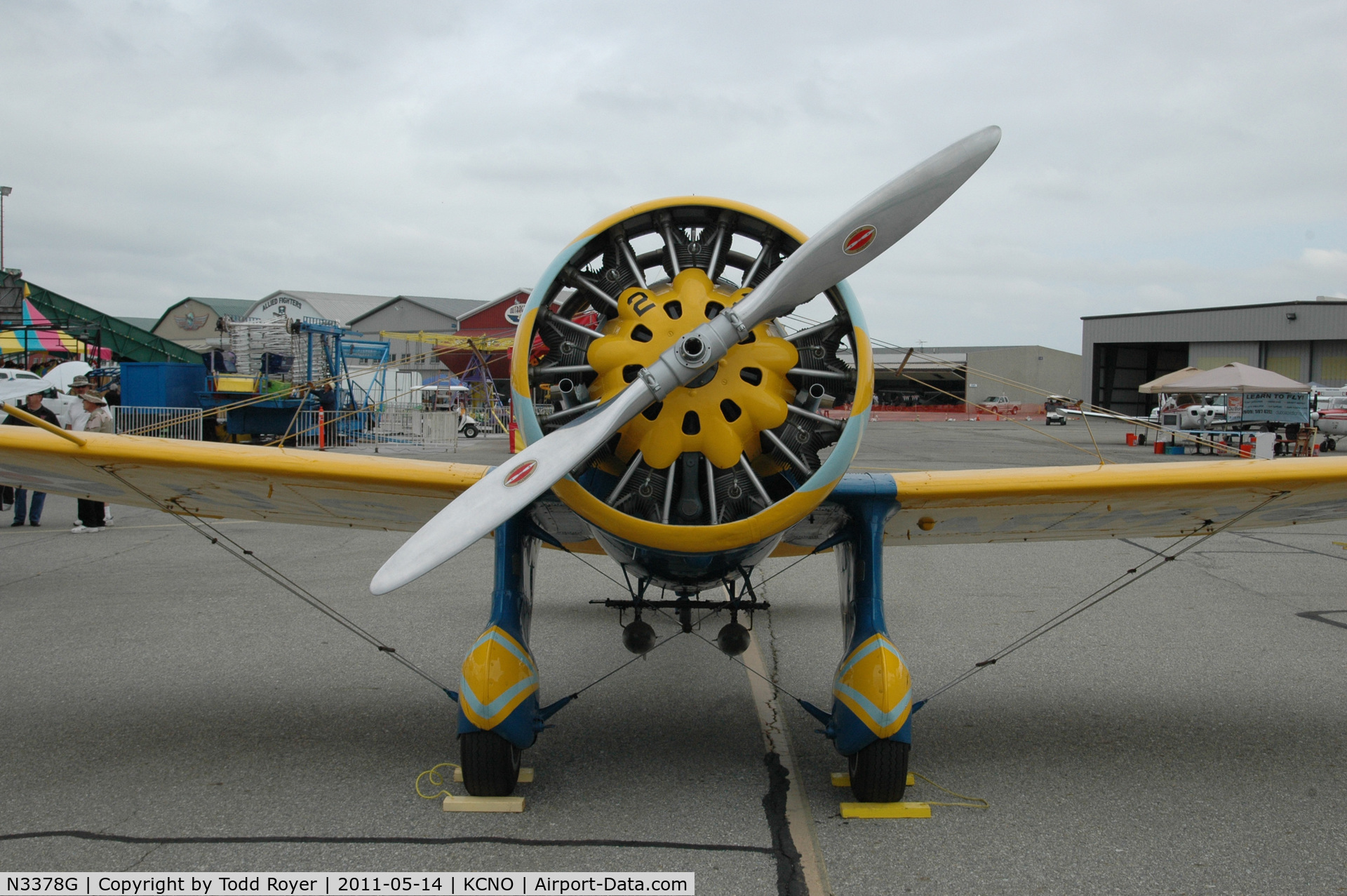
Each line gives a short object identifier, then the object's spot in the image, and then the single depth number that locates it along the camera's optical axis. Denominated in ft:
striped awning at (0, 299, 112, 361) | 119.34
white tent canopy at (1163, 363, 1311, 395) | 78.02
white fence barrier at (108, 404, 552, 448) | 67.31
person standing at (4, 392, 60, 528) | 37.96
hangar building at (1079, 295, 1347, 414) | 154.40
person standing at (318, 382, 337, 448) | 75.77
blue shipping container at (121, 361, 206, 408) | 72.64
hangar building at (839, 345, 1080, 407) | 182.60
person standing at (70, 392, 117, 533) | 35.45
